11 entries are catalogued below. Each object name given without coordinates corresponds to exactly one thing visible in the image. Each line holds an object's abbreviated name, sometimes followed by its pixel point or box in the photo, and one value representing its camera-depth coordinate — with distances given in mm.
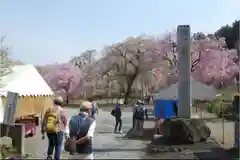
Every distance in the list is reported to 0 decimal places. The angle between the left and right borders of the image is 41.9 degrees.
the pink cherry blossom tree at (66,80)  50694
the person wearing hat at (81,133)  5053
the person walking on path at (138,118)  13791
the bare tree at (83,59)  59752
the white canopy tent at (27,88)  14544
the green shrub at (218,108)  24223
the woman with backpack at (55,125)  6789
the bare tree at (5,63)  15110
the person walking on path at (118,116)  15109
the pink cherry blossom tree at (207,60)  38848
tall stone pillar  11967
